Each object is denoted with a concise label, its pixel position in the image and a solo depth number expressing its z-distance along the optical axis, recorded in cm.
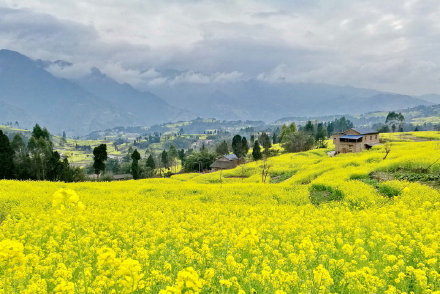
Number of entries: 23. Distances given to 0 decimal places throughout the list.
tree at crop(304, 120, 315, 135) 13710
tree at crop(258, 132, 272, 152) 12179
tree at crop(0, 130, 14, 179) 6297
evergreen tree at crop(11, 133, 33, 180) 6969
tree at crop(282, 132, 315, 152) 10881
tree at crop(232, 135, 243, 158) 11802
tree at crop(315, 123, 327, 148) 12102
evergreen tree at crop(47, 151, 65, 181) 7044
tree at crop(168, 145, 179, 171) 13562
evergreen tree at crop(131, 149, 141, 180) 8600
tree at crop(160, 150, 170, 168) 12694
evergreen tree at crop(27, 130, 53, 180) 7050
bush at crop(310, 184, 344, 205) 2277
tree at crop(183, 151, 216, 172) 11094
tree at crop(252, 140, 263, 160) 10036
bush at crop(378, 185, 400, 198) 2120
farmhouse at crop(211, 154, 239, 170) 10044
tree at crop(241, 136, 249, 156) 11875
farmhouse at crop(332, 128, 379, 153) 7094
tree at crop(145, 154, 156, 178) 11225
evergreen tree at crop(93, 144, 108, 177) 7391
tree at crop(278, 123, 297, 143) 13082
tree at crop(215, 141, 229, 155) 13250
